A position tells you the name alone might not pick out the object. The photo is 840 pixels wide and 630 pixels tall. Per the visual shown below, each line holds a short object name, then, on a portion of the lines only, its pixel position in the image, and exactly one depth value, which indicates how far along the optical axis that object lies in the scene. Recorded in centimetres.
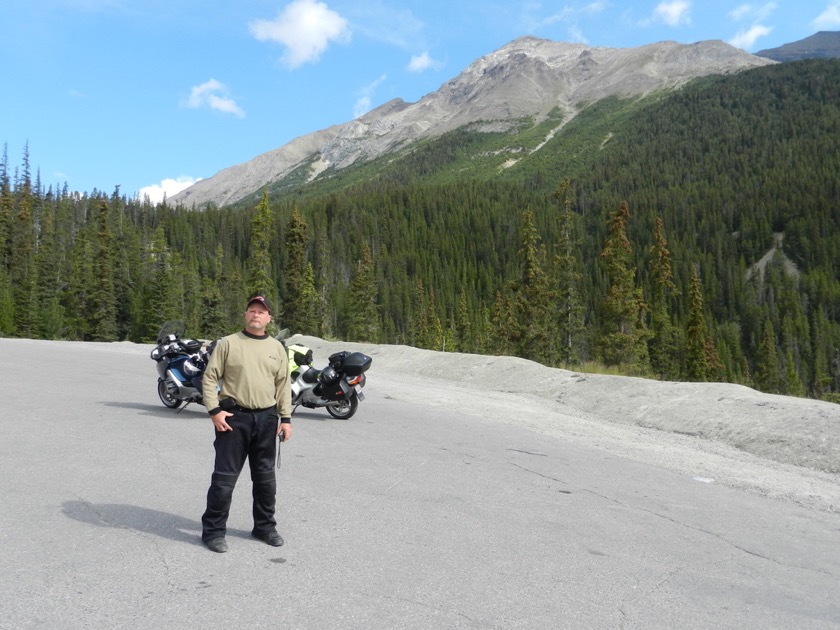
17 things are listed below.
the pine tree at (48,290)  6975
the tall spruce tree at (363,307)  5966
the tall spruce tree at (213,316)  5838
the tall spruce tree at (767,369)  9029
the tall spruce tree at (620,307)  3862
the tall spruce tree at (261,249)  5194
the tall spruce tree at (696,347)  5481
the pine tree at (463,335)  9419
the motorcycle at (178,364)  1176
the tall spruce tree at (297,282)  5344
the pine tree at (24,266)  7044
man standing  494
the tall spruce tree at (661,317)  4269
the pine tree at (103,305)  7206
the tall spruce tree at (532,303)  4447
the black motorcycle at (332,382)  1177
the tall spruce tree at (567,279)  4100
